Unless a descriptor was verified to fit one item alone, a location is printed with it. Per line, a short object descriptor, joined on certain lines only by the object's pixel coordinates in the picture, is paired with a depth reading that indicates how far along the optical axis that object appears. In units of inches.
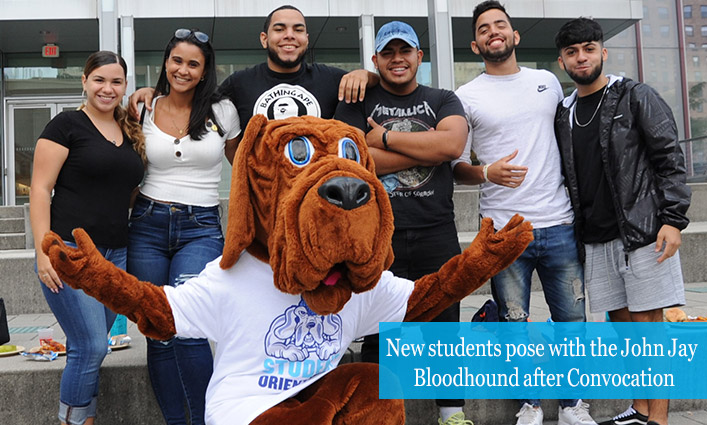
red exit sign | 500.1
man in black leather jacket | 116.0
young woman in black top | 105.4
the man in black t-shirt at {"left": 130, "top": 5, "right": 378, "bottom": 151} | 121.3
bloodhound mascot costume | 68.7
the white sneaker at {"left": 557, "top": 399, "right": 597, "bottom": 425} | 124.6
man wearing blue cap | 114.3
